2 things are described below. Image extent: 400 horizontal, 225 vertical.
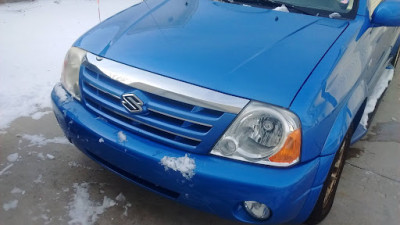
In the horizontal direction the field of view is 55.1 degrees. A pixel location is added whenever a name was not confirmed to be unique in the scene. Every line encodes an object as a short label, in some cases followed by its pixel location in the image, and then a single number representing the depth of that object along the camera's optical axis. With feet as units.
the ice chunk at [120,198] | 7.80
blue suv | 5.60
